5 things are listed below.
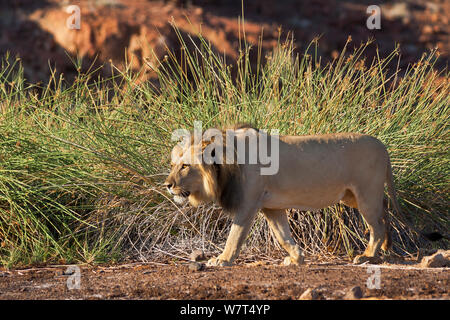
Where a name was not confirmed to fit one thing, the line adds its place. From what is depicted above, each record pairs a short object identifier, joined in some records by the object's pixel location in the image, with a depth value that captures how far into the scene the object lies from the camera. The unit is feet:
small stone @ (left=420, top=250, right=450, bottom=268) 33.30
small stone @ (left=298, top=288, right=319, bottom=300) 26.11
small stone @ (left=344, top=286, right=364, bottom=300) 25.96
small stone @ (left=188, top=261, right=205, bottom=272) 32.80
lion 32.55
